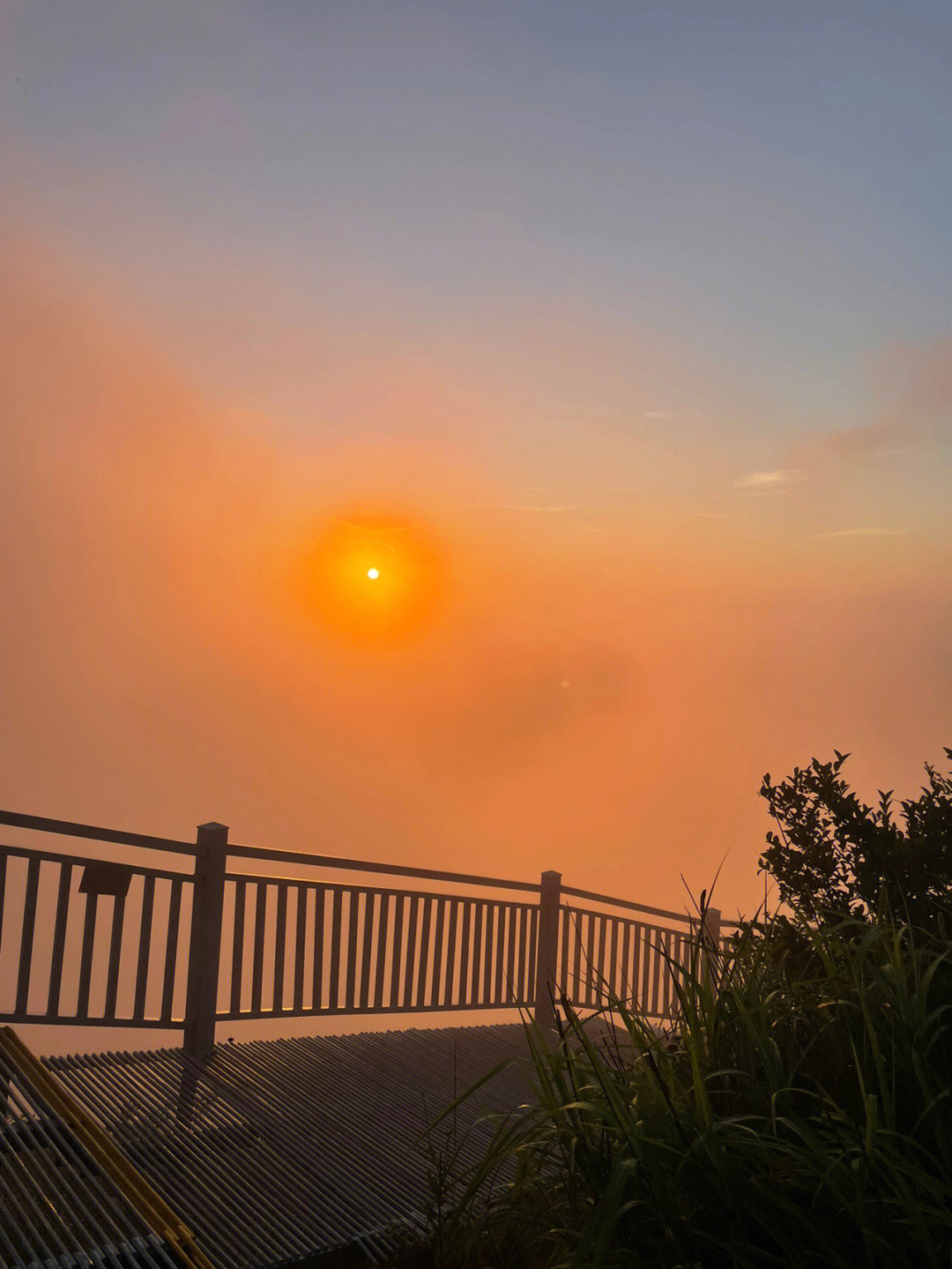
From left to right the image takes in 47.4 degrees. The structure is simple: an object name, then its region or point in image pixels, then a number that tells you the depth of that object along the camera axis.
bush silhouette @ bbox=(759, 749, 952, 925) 4.75
